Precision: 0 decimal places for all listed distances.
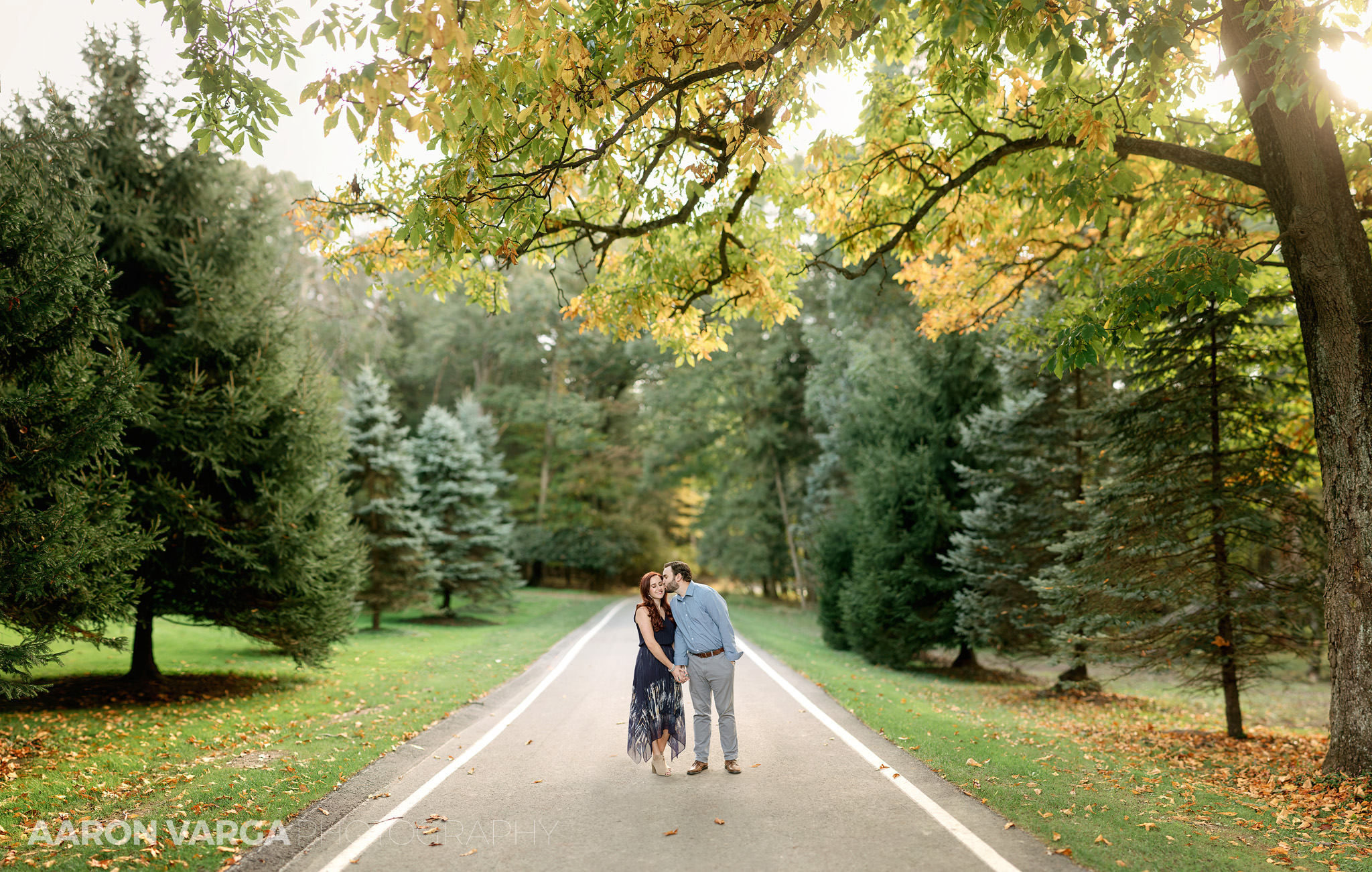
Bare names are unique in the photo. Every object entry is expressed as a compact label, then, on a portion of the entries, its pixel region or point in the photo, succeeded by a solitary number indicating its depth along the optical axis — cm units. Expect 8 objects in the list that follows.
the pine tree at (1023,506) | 1405
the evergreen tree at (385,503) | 2102
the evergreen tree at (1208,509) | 930
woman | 675
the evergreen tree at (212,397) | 1038
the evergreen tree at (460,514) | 2441
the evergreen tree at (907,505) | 1559
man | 664
